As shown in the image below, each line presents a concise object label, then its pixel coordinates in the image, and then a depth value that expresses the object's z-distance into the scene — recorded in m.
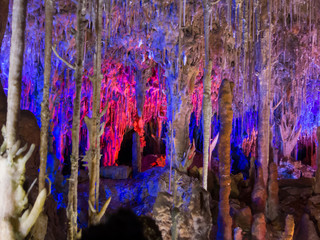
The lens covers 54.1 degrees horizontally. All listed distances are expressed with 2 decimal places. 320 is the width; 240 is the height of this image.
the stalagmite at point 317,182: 9.30
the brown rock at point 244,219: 8.40
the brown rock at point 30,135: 7.13
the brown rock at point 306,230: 7.64
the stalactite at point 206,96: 7.37
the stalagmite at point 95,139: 4.10
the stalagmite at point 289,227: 6.88
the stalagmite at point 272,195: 9.45
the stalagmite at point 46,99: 4.12
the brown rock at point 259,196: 9.34
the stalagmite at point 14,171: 2.85
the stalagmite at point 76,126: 4.14
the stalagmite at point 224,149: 7.51
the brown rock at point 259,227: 7.46
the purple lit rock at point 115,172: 11.08
